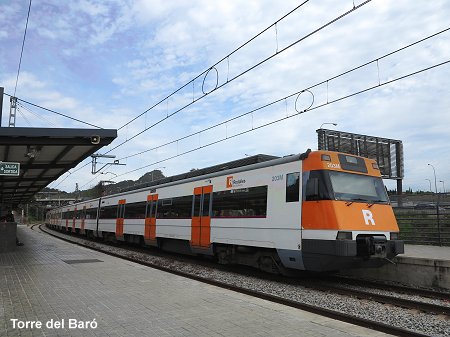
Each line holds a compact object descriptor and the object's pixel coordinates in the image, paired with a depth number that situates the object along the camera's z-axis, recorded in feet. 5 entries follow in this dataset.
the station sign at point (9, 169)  40.16
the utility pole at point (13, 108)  59.57
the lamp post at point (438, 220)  42.25
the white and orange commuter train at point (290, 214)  28.76
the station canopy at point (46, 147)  37.60
